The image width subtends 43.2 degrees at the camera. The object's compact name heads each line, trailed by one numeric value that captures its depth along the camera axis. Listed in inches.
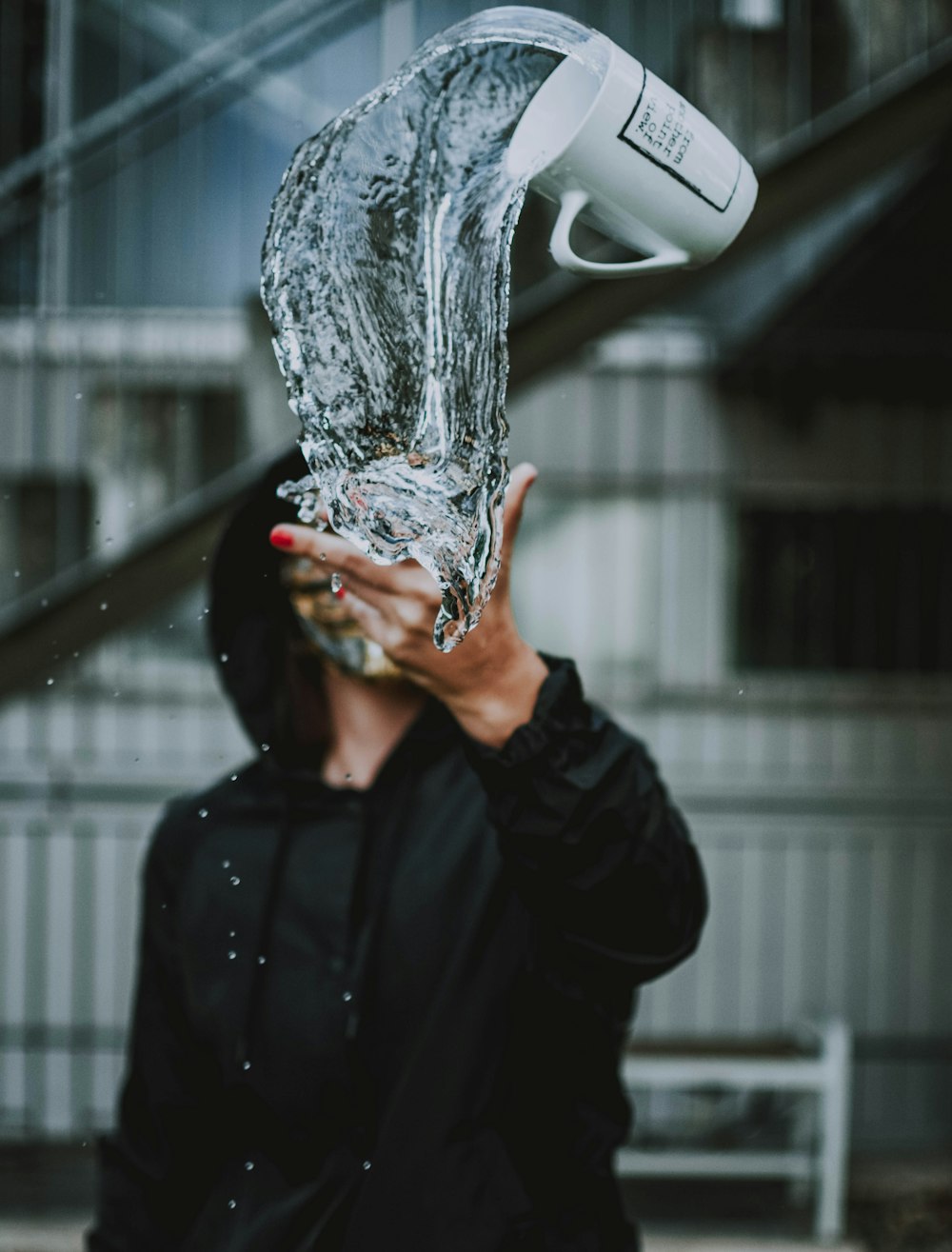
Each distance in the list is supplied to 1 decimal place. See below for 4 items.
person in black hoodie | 42.7
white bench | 151.9
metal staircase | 107.1
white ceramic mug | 36.7
